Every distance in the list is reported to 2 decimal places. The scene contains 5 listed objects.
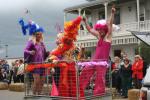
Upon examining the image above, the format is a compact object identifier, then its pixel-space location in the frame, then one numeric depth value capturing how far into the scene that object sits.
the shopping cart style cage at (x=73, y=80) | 8.56
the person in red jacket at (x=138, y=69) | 14.16
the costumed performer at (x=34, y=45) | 10.15
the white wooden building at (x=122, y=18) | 32.19
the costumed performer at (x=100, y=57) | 8.69
